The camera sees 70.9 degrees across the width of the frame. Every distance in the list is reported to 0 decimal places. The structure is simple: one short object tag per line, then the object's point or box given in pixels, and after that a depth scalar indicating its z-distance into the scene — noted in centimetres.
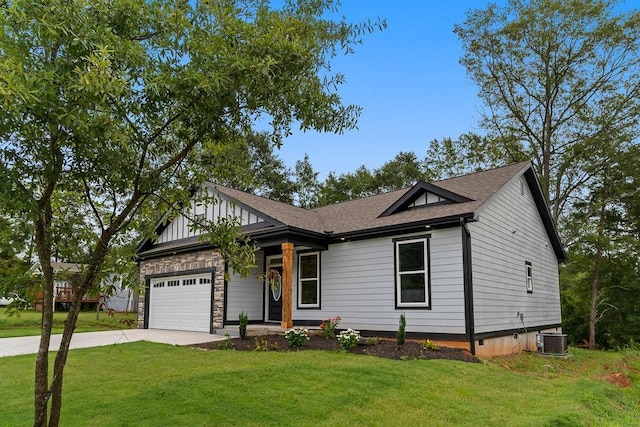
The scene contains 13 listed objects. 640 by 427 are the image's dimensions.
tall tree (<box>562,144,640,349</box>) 1748
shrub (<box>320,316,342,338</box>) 1114
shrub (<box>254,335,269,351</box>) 955
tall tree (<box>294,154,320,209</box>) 3350
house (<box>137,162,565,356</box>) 1035
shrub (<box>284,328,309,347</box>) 987
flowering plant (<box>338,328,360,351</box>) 935
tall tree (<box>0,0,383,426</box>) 310
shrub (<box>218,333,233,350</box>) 1002
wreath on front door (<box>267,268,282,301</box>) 1352
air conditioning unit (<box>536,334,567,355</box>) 1138
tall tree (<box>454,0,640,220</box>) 2028
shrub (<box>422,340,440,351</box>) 941
